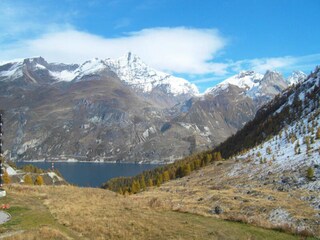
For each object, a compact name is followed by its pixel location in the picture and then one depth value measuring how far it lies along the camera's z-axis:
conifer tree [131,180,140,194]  156.40
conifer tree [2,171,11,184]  156.20
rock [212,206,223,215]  37.28
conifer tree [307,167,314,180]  52.92
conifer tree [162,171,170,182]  165.60
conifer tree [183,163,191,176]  137.12
